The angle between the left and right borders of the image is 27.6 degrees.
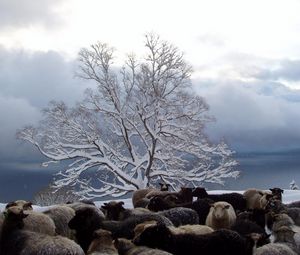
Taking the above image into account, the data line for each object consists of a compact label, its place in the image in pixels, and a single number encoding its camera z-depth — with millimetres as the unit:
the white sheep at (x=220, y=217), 12508
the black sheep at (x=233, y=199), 16250
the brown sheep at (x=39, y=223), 10289
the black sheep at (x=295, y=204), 15711
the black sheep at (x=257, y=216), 12938
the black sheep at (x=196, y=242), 8953
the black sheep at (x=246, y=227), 11242
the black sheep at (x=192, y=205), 13586
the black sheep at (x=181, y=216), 11703
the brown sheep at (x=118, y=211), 12608
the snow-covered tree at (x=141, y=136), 31172
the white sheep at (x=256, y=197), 16284
